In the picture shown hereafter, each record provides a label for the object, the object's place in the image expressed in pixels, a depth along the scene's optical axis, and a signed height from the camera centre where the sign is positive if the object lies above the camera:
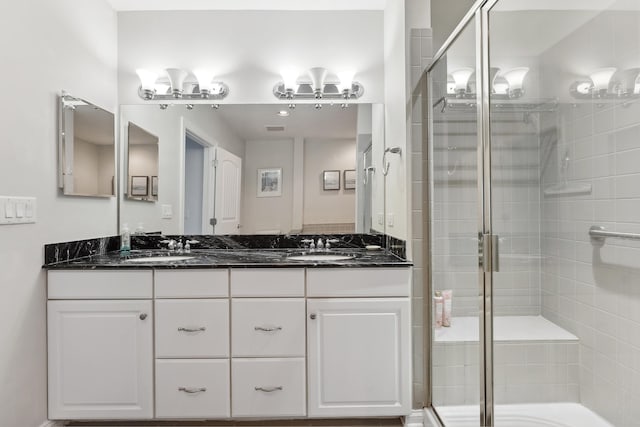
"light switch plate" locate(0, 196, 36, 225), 1.68 +0.03
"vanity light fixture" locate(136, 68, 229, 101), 2.64 +0.83
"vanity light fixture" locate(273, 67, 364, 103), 2.66 +0.83
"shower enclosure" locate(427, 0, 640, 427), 1.19 +0.02
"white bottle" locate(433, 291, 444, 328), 1.95 -0.43
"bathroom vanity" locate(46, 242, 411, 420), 1.97 -0.58
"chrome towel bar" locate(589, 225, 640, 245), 1.15 -0.05
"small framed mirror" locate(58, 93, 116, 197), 2.09 +0.38
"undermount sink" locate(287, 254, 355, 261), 2.31 -0.23
